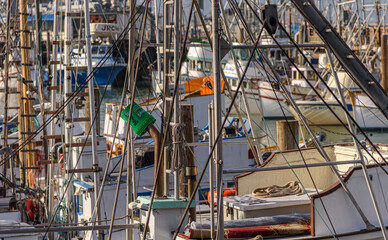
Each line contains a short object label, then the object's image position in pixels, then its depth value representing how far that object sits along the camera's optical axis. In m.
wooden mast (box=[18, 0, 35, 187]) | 16.80
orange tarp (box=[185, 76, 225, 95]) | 24.15
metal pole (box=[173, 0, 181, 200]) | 8.70
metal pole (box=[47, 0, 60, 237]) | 13.67
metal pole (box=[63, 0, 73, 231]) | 13.69
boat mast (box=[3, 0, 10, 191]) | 15.77
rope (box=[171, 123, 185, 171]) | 8.50
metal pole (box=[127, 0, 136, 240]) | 9.45
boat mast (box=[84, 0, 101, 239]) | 11.39
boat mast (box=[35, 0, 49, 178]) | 16.35
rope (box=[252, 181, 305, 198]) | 10.45
